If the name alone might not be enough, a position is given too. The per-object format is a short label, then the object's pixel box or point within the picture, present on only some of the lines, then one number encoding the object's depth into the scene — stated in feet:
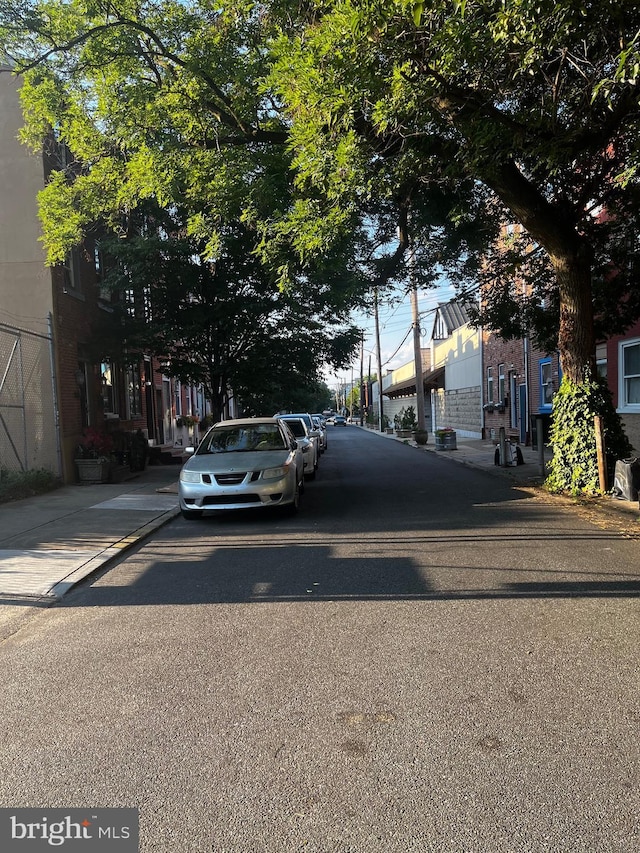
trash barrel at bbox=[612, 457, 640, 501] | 31.89
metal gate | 43.09
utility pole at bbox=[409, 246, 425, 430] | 96.58
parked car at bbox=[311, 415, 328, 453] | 87.56
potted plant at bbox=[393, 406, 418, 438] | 125.90
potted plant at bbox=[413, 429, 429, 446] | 98.07
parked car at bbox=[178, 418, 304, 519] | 30.42
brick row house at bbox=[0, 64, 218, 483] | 44.32
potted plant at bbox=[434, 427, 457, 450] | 81.10
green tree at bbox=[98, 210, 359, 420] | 48.60
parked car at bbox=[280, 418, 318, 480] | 48.26
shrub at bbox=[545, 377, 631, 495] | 36.27
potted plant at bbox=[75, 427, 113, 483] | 48.04
